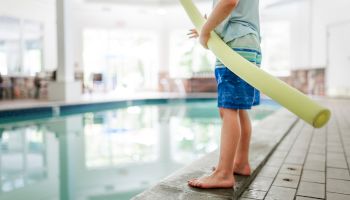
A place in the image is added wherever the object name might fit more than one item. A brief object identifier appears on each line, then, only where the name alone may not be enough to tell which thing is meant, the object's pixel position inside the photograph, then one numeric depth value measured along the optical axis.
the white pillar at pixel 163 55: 13.16
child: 1.39
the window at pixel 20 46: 9.37
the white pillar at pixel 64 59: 7.46
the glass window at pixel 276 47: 12.22
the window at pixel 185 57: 13.28
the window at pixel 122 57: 13.14
